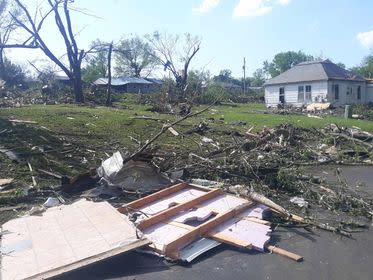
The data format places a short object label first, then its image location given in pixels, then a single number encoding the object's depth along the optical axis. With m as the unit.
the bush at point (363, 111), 25.56
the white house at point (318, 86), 35.12
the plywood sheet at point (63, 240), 4.60
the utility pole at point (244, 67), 62.02
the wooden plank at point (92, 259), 4.37
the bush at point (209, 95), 32.31
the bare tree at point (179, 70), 42.81
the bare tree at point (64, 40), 24.84
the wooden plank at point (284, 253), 5.07
